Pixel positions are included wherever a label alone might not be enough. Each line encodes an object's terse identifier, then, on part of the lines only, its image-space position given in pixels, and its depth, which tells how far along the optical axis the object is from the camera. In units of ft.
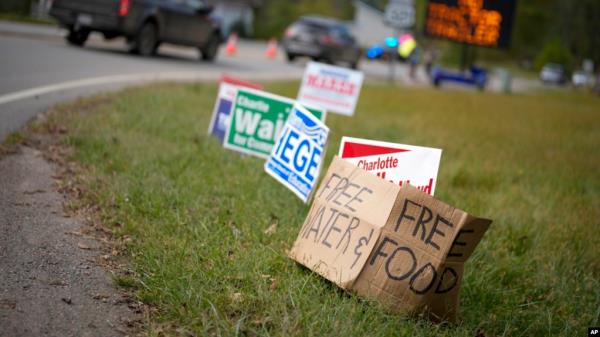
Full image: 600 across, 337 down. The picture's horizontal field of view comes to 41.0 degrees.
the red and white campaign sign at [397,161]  15.56
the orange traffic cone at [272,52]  105.03
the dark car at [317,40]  91.30
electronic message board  71.46
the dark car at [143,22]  56.13
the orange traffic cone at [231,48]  96.02
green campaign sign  26.03
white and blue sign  19.36
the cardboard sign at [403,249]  14.15
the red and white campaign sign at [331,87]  34.63
